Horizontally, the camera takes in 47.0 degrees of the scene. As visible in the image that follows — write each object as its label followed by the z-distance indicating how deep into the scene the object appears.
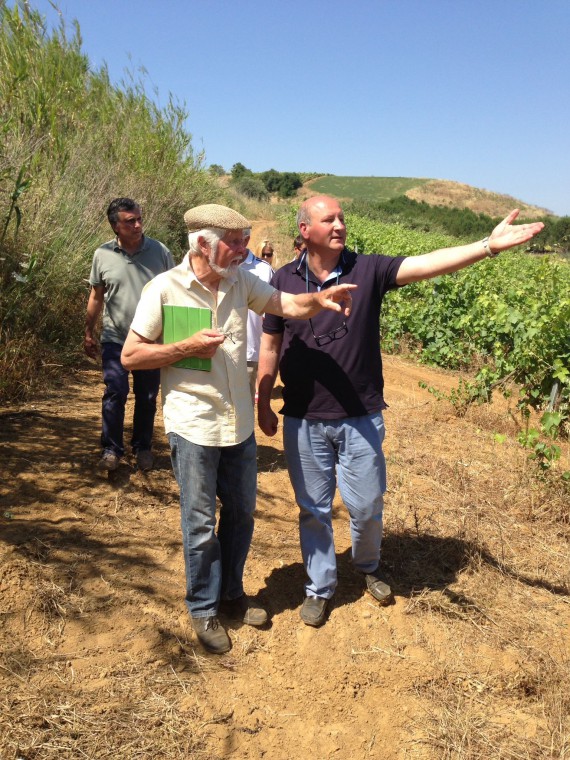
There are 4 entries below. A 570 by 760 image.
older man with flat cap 2.67
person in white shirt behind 5.03
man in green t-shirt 4.34
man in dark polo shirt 2.99
